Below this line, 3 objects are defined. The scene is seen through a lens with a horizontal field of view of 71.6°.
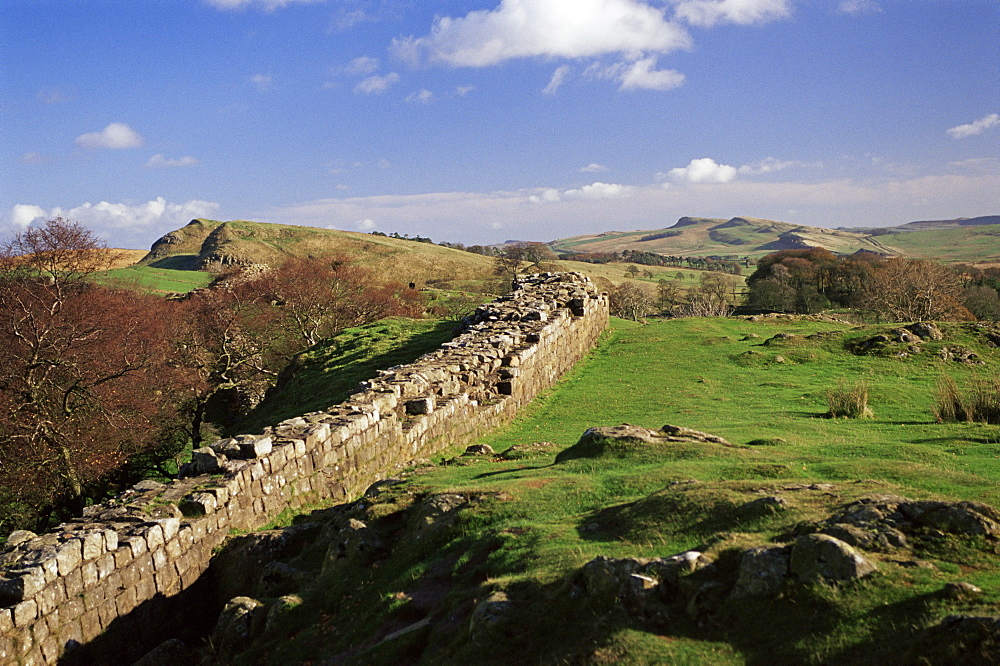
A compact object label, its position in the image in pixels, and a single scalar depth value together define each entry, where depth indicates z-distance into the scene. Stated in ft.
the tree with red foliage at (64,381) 75.05
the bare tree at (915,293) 147.74
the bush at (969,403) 51.19
